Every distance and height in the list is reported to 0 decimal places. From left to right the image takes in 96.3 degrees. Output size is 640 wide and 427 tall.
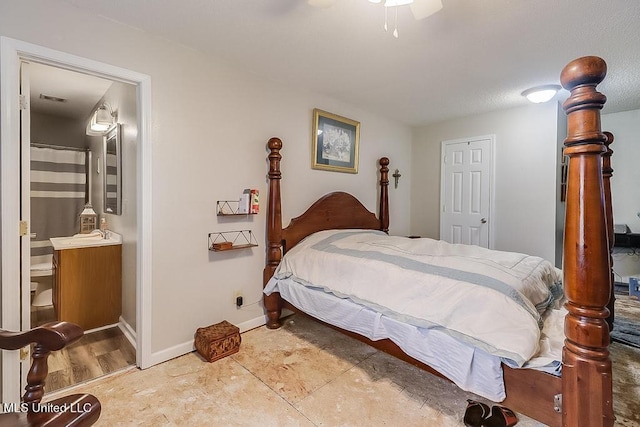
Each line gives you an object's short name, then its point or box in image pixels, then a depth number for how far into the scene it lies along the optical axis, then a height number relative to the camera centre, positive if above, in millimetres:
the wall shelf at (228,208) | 2406 +26
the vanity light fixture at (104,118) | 2908 +939
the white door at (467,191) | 3787 +301
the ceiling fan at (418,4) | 1438 +1057
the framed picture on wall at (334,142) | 3113 +805
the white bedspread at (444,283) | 1327 -435
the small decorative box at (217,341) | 2104 -981
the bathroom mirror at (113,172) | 2783 +397
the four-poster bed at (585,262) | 928 -160
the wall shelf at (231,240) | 2346 -257
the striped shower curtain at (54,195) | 3678 +205
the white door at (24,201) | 1635 +50
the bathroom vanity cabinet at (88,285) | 2520 -688
